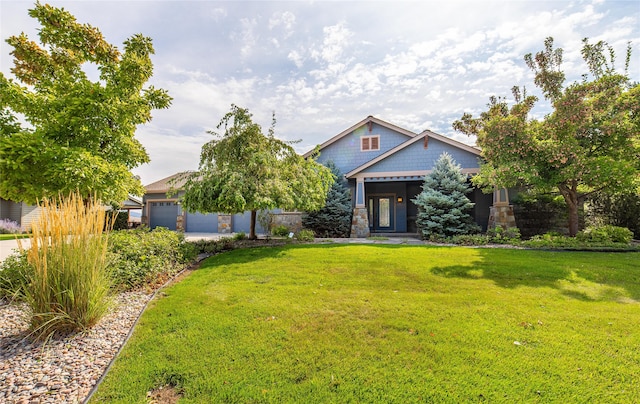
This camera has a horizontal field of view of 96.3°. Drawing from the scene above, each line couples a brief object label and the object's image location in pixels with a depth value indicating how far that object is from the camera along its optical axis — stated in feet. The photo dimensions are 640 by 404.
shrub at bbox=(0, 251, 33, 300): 15.34
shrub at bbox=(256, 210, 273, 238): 50.26
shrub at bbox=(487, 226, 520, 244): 35.40
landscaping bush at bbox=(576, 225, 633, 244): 32.12
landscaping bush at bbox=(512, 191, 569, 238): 44.29
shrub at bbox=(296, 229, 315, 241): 39.55
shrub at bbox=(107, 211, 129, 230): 63.91
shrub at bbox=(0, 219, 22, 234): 51.90
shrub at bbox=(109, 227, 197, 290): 17.63
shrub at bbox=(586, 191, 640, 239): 39.70
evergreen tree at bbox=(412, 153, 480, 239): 40.04
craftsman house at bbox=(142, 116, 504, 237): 46.88
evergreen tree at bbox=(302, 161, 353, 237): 49.11
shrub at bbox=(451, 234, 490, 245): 35.47
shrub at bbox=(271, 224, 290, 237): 47.16
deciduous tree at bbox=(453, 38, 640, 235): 28.30
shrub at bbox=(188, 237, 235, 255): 30.94
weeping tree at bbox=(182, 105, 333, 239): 28.89
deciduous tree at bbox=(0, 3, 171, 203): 18.57
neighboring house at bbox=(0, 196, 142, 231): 57.62
